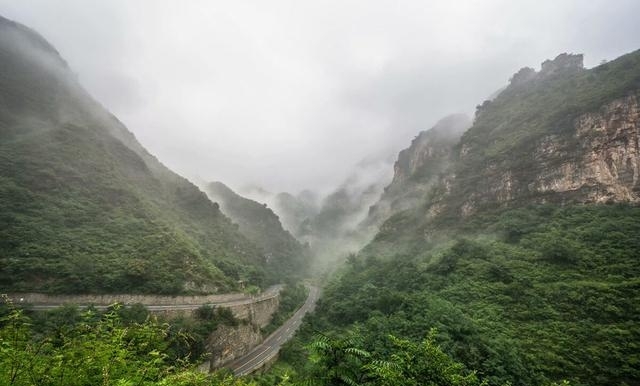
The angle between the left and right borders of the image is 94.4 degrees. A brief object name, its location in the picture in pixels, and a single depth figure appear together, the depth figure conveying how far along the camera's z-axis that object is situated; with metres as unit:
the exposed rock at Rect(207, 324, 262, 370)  35.84
